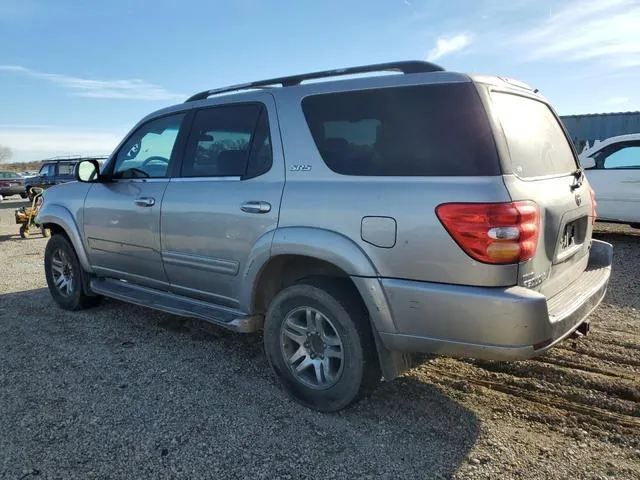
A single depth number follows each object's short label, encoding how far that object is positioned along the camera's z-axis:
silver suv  2.54
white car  8.90
